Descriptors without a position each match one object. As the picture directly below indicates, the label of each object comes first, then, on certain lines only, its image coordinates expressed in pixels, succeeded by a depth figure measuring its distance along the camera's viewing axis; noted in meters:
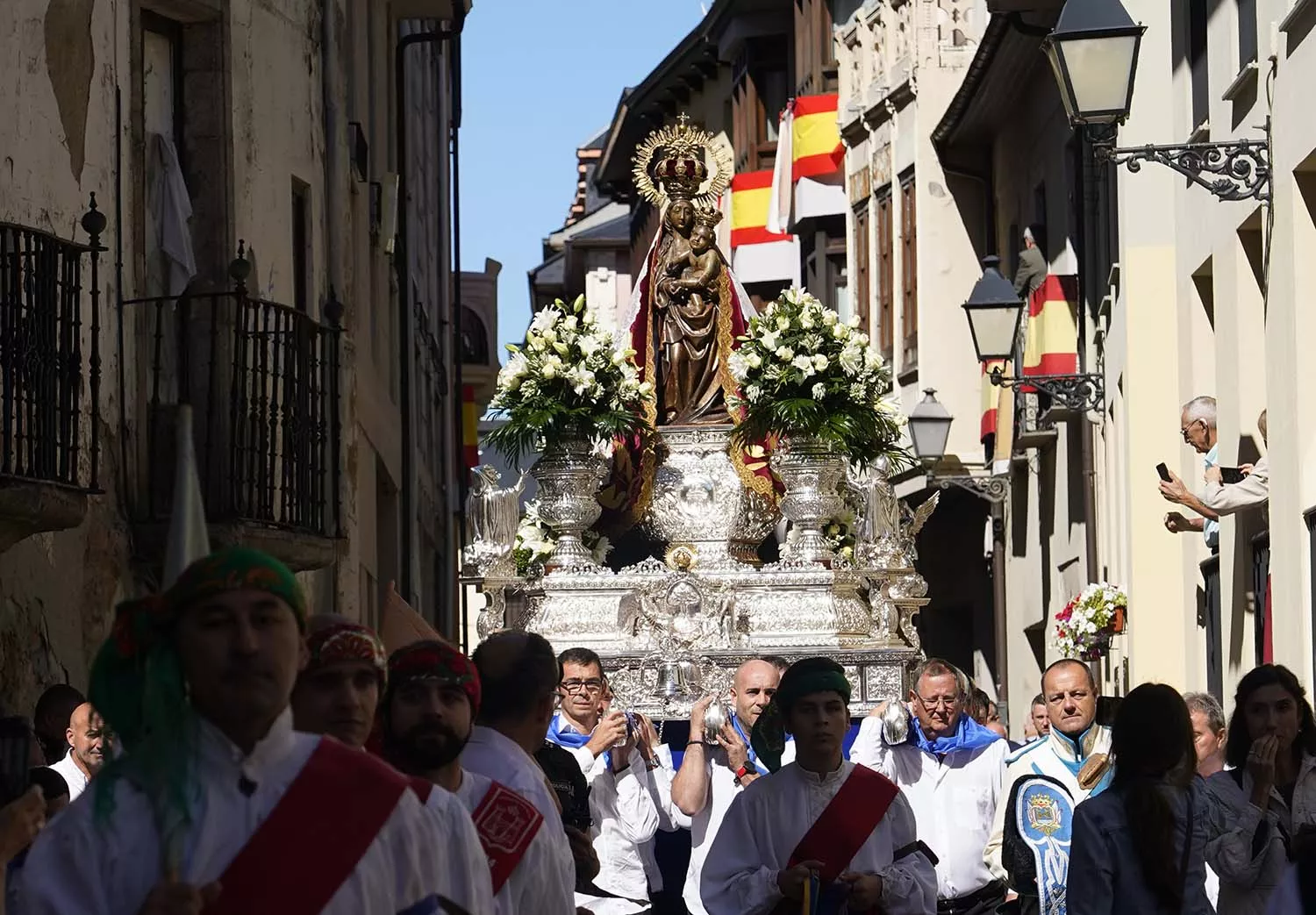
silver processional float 16.27
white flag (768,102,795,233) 37.34
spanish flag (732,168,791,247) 40.28
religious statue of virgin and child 17.95
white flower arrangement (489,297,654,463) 16.89
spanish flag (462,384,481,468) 37.47
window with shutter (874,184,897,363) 32.56
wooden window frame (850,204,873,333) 34.12
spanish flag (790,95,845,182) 35.78
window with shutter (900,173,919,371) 31.28
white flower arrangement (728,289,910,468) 16.77
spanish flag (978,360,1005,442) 28.00
